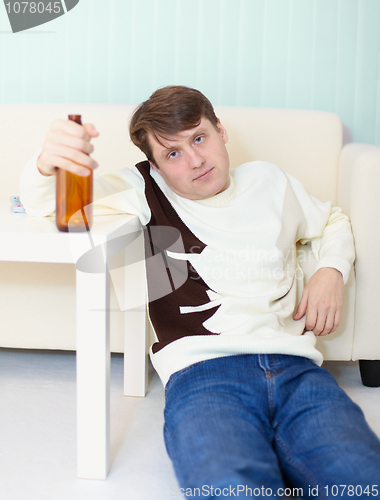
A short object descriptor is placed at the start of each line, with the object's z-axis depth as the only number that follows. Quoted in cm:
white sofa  109
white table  72
